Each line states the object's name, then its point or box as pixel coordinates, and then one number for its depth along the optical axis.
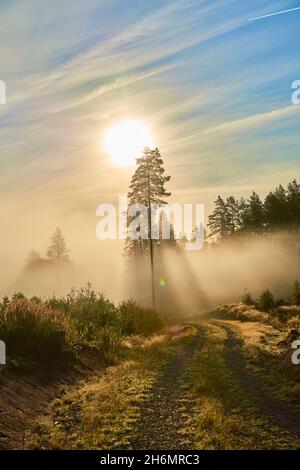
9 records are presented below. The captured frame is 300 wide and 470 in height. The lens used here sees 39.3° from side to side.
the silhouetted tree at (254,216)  83.75
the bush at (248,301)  46.62
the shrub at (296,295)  39.49
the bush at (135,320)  23.83
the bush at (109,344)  16.82
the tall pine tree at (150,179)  50.19
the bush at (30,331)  13.00
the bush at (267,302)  39.85
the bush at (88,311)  18.81
